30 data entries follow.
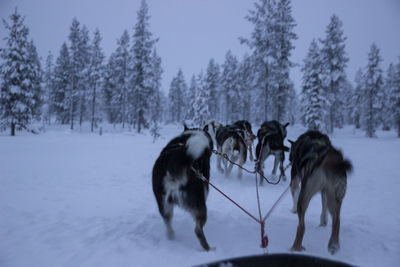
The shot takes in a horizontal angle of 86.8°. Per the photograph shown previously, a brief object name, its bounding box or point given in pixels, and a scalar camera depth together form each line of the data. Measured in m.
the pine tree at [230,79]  39.94
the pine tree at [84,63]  31.17
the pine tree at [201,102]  34.31
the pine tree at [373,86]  30.55
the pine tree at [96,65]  30.31
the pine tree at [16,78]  20.47
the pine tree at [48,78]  43.09
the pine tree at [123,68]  34.66
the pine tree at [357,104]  43.91
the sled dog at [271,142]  5.93
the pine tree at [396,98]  29.95
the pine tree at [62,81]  36.00
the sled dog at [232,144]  6.66
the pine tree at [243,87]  39.87
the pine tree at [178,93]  52.84
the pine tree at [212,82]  40.32
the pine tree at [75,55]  30.47
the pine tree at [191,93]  42.62
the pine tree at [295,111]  54.55
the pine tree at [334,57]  26.86
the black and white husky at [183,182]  2.56
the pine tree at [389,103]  31.11
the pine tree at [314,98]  26.88
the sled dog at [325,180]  2.51
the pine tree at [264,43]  21.05
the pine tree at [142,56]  27.81
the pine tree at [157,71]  41.88
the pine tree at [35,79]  21.81
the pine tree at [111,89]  37.03
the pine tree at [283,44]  22.05
